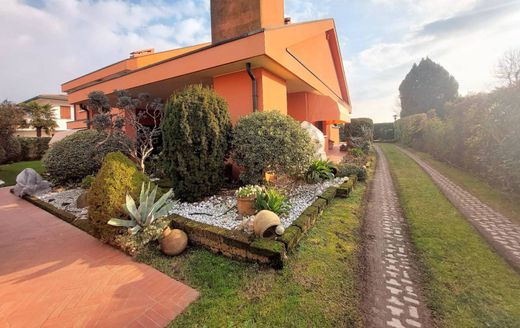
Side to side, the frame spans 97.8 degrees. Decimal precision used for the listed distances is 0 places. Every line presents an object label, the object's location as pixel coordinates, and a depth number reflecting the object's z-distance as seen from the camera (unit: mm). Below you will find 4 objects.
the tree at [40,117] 35219
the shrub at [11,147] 19391
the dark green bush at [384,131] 48522
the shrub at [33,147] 26541
